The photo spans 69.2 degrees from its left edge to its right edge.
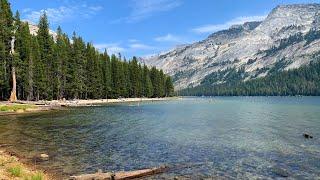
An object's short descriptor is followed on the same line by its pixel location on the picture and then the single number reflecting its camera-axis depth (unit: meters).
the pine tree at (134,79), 109.81
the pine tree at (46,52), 70.16
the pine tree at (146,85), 116.55
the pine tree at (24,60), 59.87
